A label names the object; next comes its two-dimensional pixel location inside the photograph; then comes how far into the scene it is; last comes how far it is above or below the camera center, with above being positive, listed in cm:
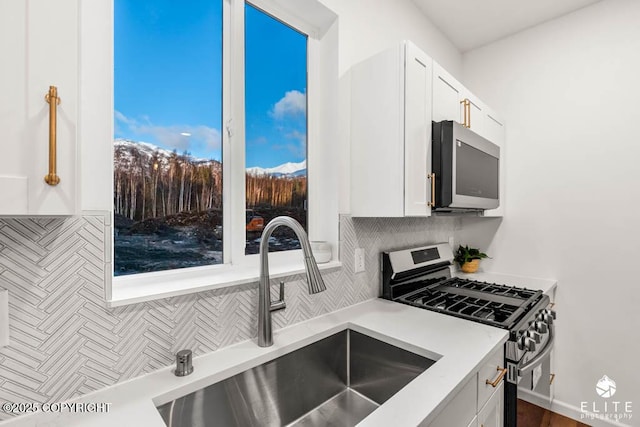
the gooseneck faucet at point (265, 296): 104 -29
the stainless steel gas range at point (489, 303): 127 -48
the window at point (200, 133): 104 +31
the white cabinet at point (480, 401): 90 -62
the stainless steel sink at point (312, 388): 91 -61
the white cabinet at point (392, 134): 134 +36
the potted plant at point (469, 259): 240 -37
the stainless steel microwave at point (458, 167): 144 +23
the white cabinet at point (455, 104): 153 +60
